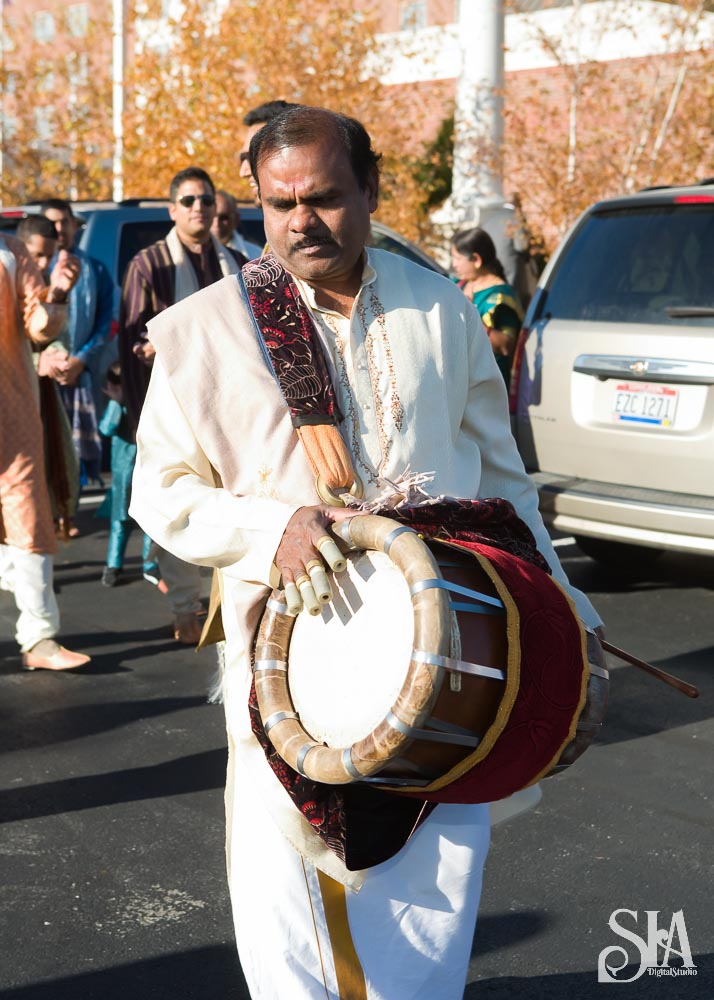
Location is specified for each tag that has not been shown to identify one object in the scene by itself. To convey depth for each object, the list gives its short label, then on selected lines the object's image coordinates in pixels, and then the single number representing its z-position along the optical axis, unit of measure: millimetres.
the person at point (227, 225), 7375
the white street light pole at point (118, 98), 18938
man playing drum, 2430
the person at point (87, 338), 8688
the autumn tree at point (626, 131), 13094
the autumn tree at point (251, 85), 16719
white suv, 5988
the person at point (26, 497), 5637
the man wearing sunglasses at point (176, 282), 6125
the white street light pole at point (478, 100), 14383
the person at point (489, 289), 7469
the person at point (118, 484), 7098
